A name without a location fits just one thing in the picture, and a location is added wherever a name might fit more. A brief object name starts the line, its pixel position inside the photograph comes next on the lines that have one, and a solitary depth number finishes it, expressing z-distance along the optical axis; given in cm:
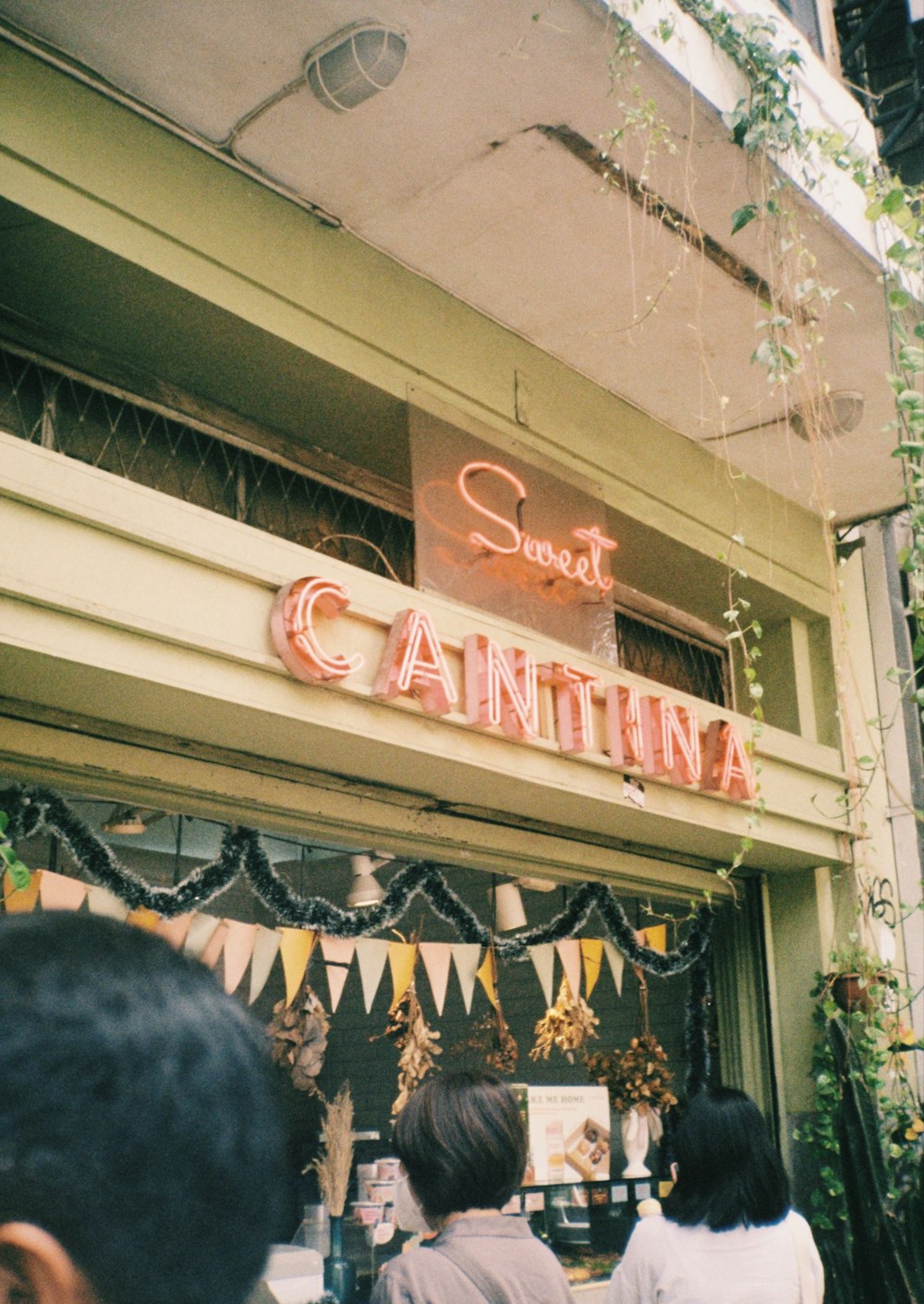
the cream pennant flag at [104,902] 425
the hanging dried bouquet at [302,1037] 501
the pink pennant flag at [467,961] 559
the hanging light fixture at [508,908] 577
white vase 606
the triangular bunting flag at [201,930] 463
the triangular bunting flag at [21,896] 394
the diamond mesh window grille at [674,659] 679
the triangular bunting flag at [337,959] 505
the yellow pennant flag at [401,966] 536
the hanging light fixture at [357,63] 385
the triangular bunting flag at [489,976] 567
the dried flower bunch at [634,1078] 616
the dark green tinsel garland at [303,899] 408
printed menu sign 573
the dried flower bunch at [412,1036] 539
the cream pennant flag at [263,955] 484
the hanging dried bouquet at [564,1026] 599
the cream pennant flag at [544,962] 588
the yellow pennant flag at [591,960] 612
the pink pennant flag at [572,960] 601
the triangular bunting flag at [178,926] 445
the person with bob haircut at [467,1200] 212
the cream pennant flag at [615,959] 621
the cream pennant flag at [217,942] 468
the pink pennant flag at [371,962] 523
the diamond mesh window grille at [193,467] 427
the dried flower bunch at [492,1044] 579
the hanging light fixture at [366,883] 542
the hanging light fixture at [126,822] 454
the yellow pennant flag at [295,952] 486
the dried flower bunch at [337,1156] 490
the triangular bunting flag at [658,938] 633
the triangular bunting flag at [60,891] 407
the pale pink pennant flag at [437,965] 549
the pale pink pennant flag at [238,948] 468
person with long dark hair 289
